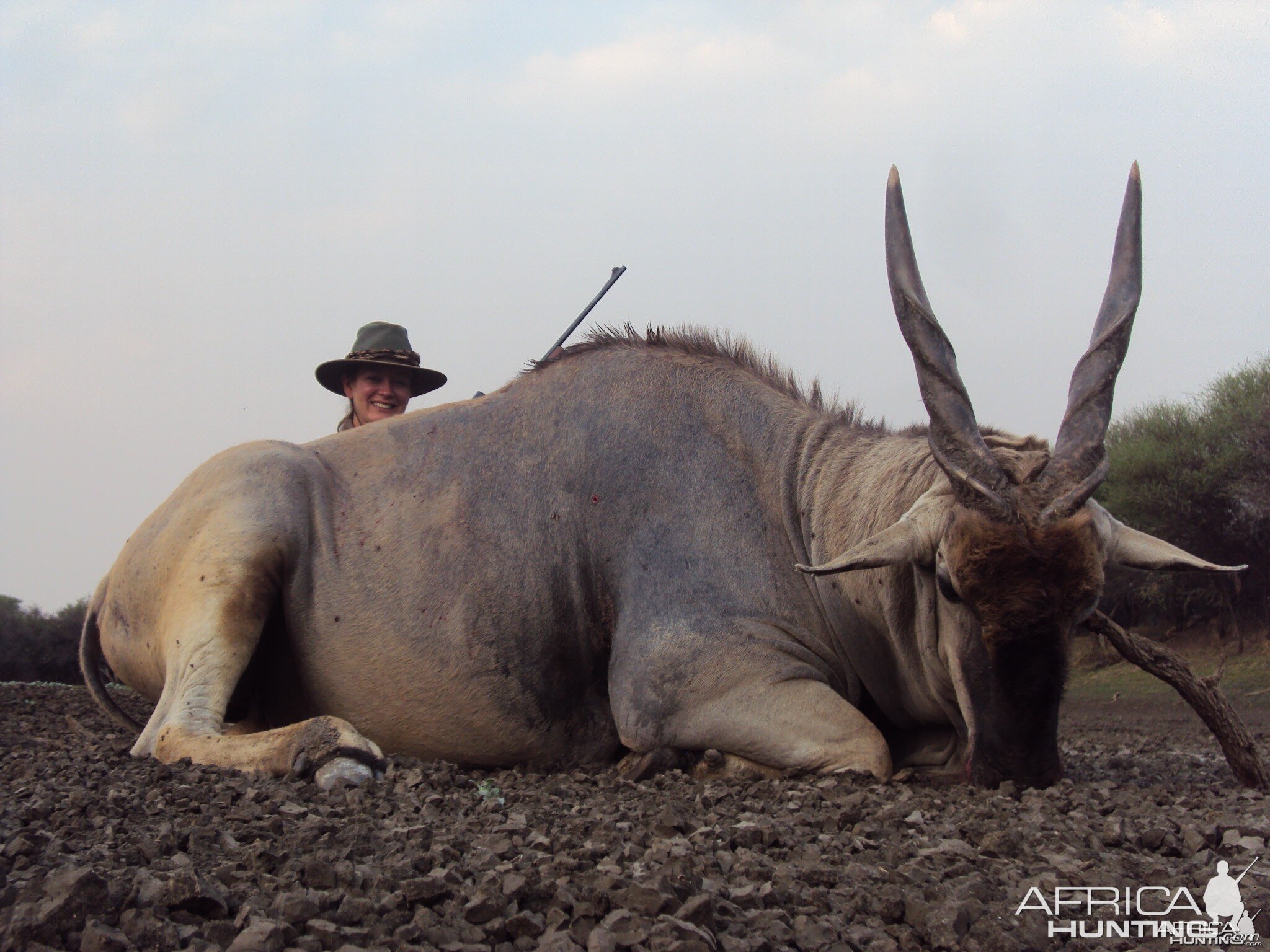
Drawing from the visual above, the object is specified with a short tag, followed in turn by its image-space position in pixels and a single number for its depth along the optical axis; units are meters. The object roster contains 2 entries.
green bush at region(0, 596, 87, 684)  16.73
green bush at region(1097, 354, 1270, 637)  16.36
